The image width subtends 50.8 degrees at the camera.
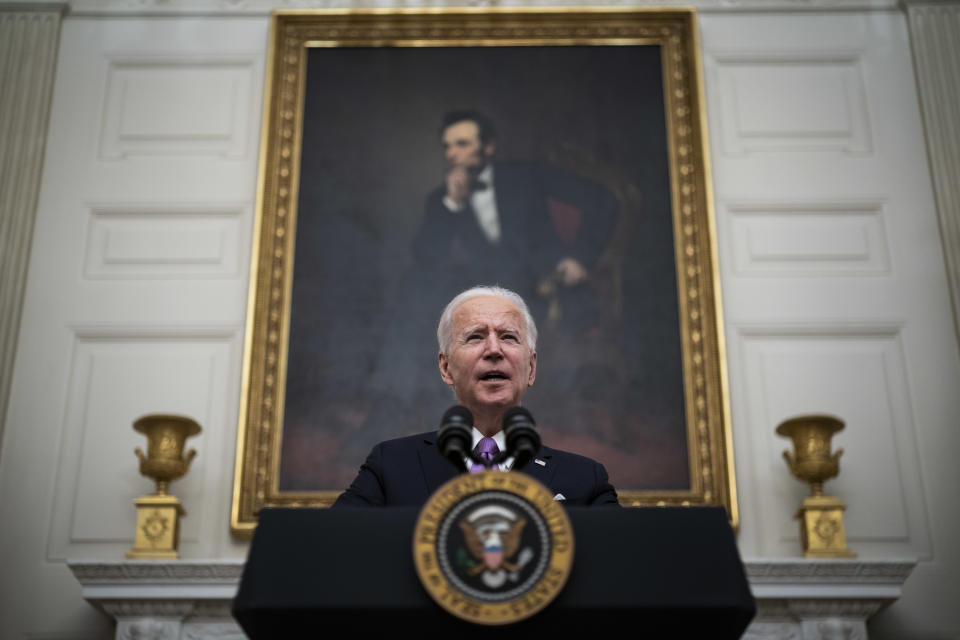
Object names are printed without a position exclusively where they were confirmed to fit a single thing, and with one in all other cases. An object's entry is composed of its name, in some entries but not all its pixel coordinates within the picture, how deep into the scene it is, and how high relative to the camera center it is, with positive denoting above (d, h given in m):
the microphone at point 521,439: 1.74 +0.38
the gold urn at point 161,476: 4.60 +0.88
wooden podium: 1.53 +0.14
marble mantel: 4.43 +0.34
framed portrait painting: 5.10 +2.21
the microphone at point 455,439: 1.75 +0.39
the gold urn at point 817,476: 4.64 +0.86
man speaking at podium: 2.37 +0.64
